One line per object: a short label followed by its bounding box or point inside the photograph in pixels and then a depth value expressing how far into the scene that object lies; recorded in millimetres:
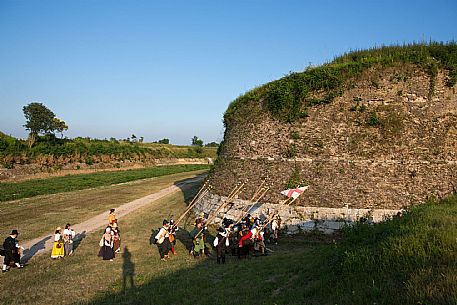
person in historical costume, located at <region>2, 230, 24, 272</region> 12047
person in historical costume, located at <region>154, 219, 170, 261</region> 13125
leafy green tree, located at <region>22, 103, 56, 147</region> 53906
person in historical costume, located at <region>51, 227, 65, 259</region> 13484
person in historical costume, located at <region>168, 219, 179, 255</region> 13655
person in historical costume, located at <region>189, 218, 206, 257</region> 13335
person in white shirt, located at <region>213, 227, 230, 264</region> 12381
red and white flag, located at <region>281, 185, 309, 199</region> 14547
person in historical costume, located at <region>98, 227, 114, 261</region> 13305
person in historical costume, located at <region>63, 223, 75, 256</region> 14261
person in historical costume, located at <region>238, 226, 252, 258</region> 12703
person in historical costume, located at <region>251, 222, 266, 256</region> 12984
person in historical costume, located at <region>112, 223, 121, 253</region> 14102
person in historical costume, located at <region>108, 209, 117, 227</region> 15297
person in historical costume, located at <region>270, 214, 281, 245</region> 14391
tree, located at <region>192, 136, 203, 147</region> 113456
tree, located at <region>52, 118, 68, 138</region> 57000
